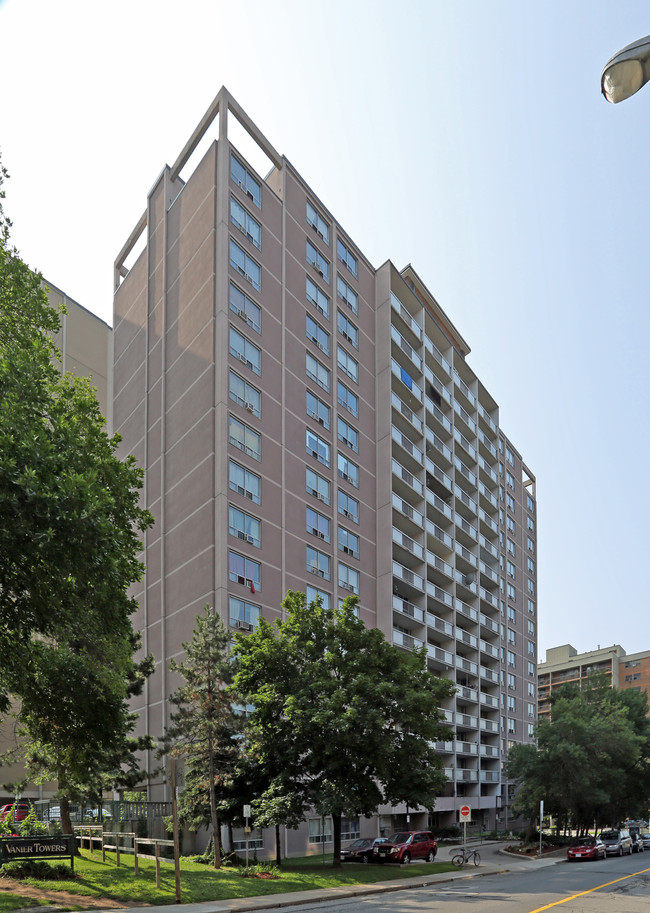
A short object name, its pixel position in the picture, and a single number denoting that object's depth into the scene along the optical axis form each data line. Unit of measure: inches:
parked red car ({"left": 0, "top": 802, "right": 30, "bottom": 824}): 1165.8
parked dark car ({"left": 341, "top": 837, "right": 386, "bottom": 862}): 1453.0
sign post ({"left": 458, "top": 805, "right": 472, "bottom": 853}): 1437.0
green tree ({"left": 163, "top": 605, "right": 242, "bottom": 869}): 1183.6
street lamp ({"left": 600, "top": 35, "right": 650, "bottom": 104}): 182.9
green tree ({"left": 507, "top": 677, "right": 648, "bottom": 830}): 2025.1
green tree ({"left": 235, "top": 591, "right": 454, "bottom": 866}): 1223.5
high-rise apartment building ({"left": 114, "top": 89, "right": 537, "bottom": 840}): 1756.9
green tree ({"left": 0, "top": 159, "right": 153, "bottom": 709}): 670.5
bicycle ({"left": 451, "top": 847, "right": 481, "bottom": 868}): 1492.2
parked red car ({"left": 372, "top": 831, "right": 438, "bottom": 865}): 1439.5
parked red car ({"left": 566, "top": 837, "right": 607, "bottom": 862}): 1661.8
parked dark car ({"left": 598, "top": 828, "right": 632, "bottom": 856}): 1831.7
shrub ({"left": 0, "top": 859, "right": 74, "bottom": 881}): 886.4
